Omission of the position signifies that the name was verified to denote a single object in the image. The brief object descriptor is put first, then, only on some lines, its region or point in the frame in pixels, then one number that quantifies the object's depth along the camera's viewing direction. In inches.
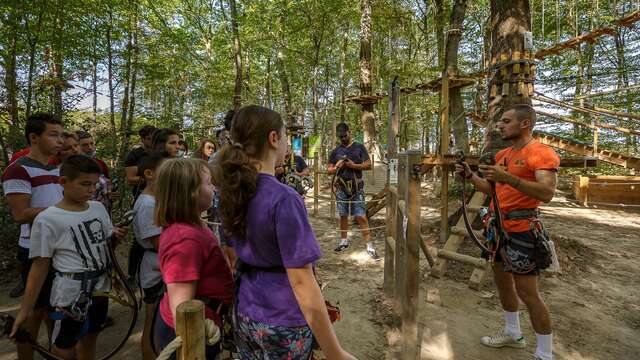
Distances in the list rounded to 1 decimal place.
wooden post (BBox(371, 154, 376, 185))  499.8
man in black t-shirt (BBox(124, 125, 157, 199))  129.6
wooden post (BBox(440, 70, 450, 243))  207.3
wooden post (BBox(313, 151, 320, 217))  335.6
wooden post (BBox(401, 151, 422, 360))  98.0
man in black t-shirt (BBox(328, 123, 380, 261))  213.8
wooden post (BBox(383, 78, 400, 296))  144.4
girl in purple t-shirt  44.0
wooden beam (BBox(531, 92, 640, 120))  363.6
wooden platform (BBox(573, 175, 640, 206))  382.3
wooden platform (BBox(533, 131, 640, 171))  420.2
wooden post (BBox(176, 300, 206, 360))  35.8
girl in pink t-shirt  52.9
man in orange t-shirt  92.3
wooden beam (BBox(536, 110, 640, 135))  377.7
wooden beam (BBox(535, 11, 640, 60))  300.7
